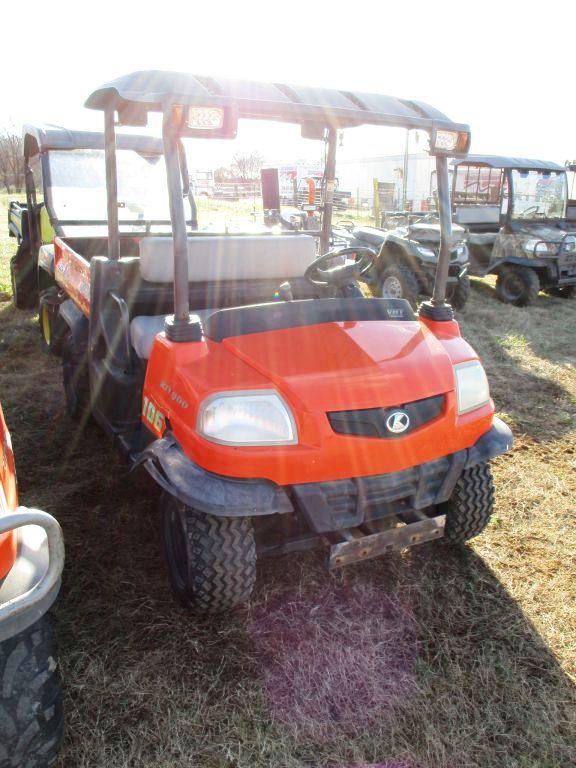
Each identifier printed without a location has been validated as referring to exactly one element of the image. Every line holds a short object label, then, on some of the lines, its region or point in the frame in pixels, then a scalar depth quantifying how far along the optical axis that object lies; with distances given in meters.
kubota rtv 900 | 1.89
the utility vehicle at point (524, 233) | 7.71
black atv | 7.02
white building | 25.07
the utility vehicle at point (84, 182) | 5.19
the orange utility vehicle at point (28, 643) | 1.21
